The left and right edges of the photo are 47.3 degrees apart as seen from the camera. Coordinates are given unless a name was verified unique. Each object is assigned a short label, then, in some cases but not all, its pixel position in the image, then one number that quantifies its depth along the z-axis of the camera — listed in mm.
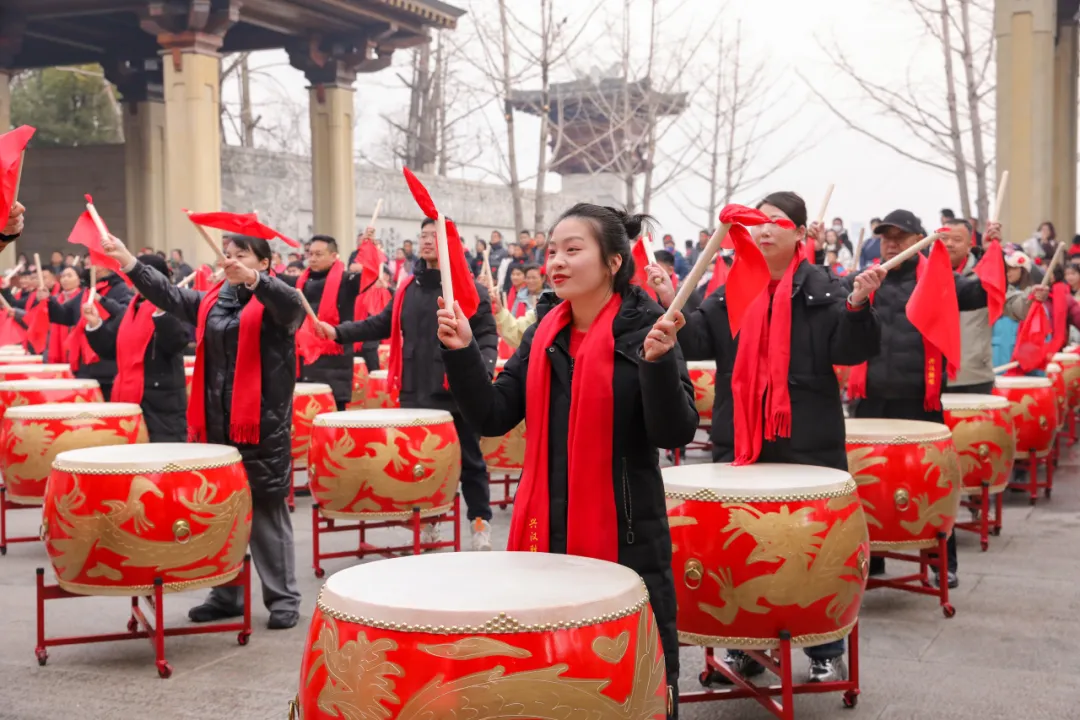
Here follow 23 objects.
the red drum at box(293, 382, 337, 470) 6969
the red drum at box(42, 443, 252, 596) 4047
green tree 25625
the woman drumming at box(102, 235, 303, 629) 4594
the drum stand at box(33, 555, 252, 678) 4070
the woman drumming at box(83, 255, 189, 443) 6383
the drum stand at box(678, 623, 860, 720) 3163
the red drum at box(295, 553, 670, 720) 2004
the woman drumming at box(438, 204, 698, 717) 2580
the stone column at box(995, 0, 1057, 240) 12680
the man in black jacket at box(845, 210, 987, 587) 5035
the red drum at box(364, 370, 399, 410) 8055
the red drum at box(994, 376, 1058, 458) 7023
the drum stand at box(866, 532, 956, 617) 4508
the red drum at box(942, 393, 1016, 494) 5762
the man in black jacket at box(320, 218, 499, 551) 5848
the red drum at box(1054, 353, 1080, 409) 9055
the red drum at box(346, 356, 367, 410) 8742
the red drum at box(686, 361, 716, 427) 8414
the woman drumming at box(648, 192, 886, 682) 3697
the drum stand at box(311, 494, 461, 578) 5370
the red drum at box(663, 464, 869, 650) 3098
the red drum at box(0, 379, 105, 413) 6738
